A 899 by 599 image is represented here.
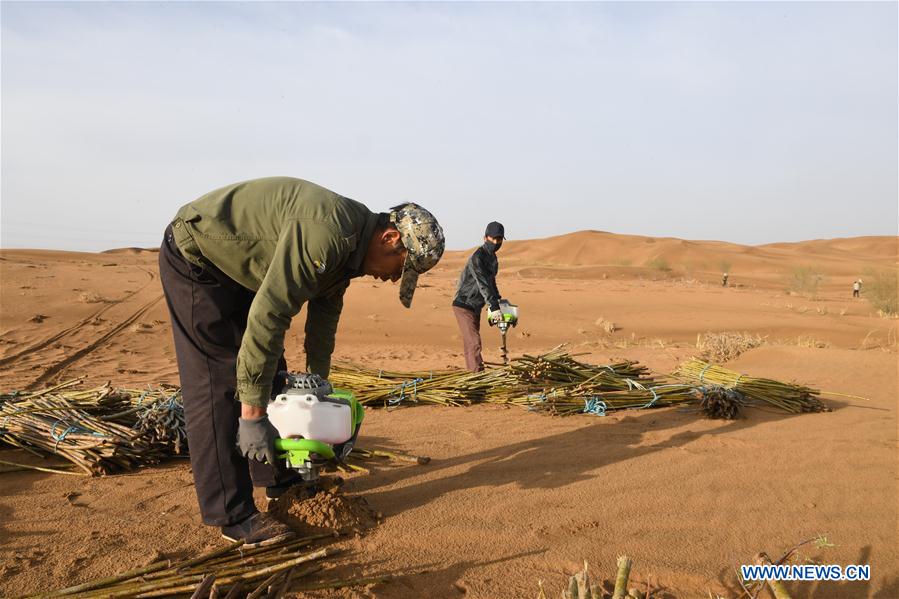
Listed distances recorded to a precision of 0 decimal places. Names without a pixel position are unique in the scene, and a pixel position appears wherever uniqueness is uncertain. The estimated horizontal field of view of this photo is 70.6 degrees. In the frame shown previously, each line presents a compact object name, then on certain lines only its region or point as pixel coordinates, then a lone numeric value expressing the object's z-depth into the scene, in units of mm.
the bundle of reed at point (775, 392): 5277
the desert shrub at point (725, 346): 8346
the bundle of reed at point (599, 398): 5006
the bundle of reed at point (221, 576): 2162
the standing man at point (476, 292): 6258
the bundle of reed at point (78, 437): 3469
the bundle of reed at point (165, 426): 3680
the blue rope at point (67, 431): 3529
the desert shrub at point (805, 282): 22797
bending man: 2328
